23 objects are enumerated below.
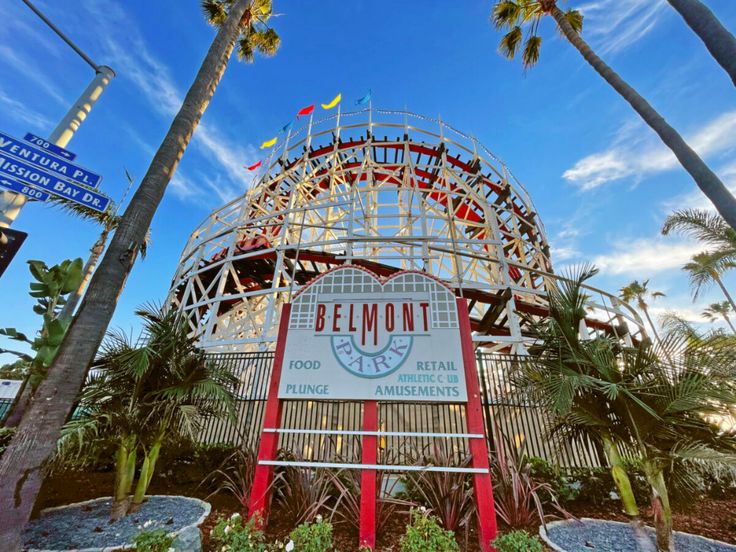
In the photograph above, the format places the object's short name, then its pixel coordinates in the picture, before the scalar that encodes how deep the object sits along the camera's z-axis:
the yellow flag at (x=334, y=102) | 16.36
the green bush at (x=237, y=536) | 3.31
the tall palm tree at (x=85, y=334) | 3.31
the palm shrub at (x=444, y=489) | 4.31
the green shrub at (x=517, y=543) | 3.29
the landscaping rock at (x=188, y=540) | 3.17
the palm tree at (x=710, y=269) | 12.50
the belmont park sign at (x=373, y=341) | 4.47
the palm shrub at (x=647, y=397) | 3.79
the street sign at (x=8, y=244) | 3.48
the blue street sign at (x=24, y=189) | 3.58
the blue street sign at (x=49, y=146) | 4.01
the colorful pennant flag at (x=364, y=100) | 15.82
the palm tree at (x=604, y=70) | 5.37
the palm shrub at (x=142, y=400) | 4.51
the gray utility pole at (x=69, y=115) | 3.63
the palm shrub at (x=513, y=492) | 4.35
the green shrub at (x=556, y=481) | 5.11
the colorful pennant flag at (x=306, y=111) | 16.59
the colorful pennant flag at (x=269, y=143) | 18.00
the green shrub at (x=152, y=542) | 2.98
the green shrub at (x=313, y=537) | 3.38
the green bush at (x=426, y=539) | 3.38
